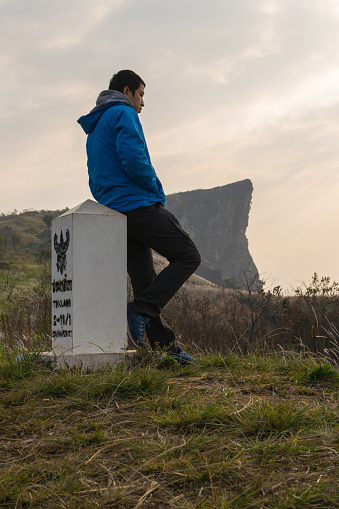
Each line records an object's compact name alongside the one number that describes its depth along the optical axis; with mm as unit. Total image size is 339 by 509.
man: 4266
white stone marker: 4152
